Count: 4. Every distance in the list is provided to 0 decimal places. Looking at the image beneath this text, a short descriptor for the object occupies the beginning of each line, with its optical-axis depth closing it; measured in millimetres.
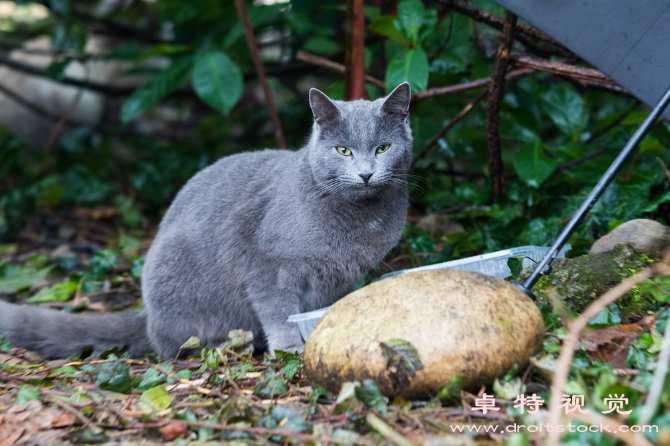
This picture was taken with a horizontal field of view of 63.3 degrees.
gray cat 2328
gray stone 2105
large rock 1576
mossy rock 1999
